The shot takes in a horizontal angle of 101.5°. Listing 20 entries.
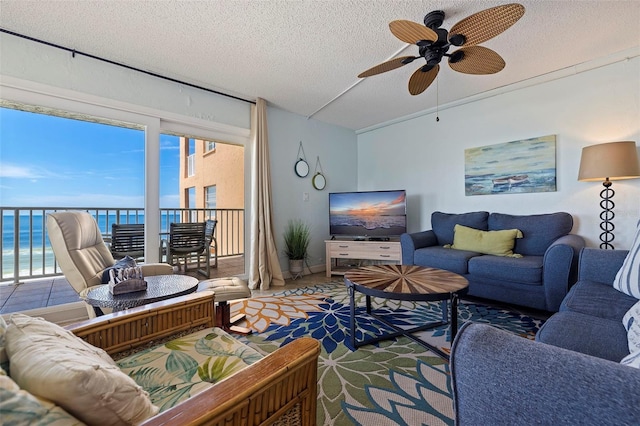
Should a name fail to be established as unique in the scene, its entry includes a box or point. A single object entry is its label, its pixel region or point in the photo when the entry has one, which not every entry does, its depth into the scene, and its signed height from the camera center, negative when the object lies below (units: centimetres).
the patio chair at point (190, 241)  347 -26
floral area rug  129 -92
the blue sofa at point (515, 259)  214 -41
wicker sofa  59 -43
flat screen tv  382 +7
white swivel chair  170 -17
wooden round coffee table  158 -45
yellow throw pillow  276 -27
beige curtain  338 +11
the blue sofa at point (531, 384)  43 -31
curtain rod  213 +156
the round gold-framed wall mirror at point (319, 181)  426 +64
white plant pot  377 -67
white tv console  366 -46
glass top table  144 -41
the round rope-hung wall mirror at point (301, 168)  402 +82
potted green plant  378 -39
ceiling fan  151 +117
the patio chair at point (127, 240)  302 -18
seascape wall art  292 +59
